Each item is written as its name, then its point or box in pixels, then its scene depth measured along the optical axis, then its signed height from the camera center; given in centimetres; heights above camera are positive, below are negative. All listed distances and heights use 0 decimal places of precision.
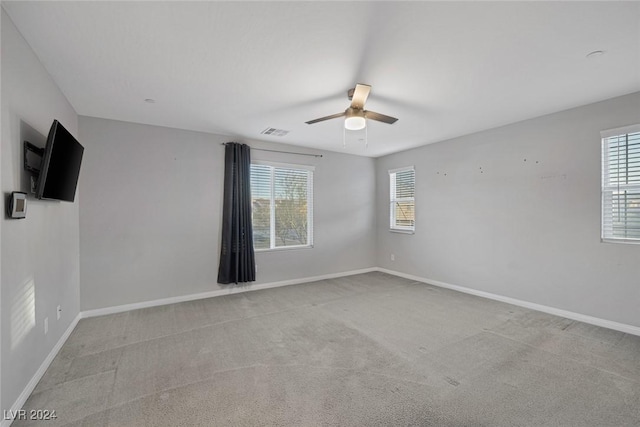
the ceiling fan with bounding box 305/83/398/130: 265 +101
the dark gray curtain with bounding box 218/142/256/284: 445 -14
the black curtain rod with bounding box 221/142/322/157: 482 +109
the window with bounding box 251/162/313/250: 493 +11
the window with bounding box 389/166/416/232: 560 +28
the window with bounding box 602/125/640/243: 305 +34
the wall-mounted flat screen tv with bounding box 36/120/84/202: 214 +36
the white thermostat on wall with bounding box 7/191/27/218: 181 +2
